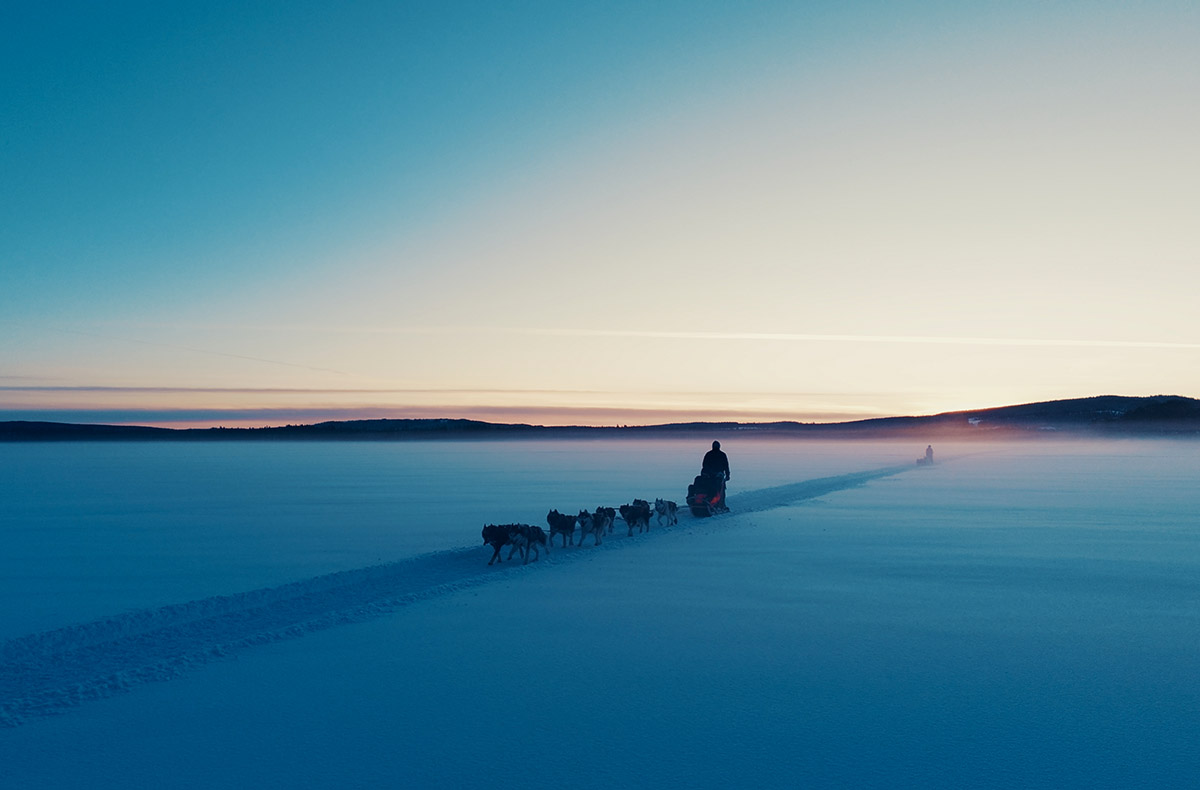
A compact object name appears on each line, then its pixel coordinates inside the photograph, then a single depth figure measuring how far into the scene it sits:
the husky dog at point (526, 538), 9.83
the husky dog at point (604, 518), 11.83
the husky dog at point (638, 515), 12.90
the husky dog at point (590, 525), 11.63
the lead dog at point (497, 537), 9.67
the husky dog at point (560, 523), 11.11
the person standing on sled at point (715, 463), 15.90
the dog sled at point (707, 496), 15.20
